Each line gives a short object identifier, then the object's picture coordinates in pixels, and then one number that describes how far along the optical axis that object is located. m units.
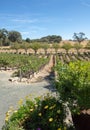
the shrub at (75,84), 3.03
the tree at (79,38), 72.11
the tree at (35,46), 41.84
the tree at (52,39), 72.05
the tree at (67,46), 43.78
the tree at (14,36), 56.72
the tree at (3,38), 51.13
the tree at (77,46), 45.99
